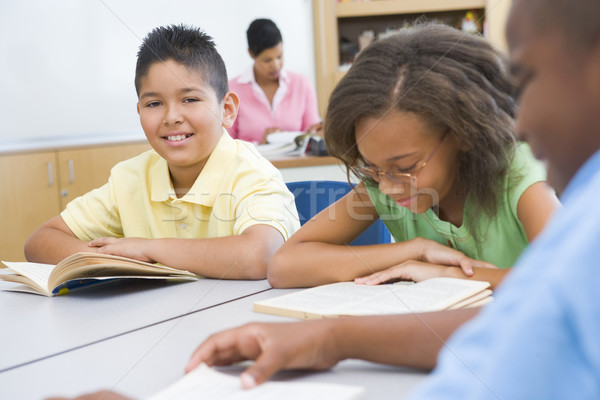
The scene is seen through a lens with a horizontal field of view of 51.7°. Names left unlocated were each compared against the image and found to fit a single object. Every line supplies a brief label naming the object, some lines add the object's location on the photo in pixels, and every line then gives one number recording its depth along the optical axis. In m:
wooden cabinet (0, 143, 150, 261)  3.01
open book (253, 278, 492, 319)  0.86
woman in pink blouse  3.43
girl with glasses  1.07
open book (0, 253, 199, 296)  1.09
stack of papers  2.92
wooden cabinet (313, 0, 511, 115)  4.25
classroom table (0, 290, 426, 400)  0.67
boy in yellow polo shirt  1.46
